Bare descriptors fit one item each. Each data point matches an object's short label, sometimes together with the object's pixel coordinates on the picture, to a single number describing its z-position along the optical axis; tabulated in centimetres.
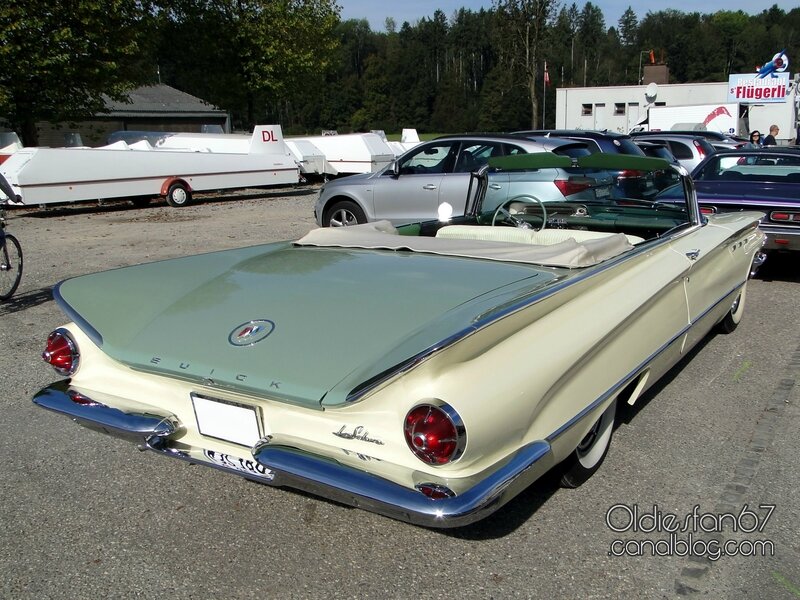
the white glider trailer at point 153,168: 1378
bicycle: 664
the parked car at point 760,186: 660
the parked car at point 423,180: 838
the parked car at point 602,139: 921
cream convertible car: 225
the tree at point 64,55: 1625
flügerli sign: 3012
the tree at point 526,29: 4334
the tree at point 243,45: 2550
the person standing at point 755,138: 1913
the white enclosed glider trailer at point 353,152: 2016
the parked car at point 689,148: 1357
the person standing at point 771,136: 1831
